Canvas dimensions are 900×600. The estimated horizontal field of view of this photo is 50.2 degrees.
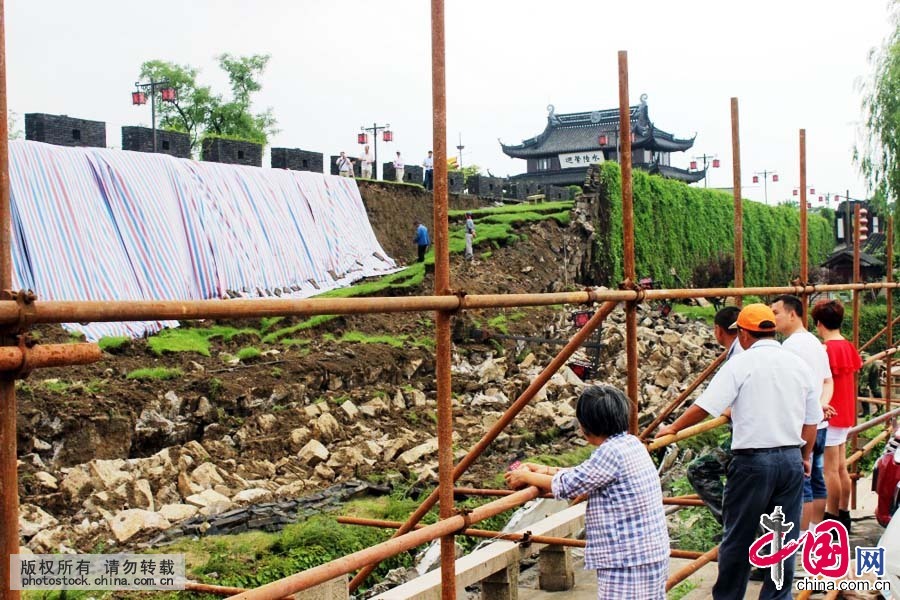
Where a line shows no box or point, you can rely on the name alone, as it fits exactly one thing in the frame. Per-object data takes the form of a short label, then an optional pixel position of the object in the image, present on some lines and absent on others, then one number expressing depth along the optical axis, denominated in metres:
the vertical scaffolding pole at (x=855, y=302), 8.44
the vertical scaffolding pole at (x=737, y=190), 7.11
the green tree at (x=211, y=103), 31.58
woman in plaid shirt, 3.28
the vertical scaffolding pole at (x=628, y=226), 5.14
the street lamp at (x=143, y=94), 19.07
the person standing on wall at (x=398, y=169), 21.84
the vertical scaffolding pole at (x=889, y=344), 10.61
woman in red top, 5.84
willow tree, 17.55
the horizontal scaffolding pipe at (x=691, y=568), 4.85
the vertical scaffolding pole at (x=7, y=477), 2.33
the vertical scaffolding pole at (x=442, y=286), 3.86
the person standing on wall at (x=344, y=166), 19.92
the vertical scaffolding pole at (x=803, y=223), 8.27
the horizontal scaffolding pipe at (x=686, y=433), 4.60
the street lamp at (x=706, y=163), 37.97
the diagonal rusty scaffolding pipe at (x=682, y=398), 5.62
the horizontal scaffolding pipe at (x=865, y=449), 8.14
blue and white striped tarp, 12.70
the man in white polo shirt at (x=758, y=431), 4.22
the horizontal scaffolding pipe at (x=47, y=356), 2.29
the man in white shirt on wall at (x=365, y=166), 21.12
